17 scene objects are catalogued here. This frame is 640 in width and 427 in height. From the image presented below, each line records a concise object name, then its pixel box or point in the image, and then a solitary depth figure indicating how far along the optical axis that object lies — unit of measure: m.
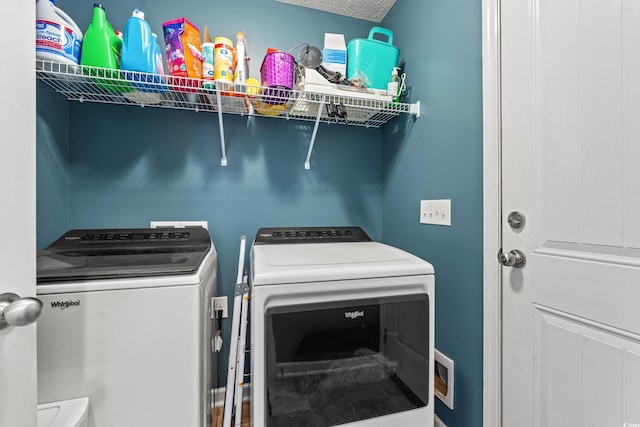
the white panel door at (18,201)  0.54
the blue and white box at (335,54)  1.50
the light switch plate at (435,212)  1.32
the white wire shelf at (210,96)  1.20
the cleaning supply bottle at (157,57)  1.25
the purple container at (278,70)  1.37
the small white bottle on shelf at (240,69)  1.31
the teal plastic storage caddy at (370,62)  1.49
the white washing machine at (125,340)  0.76
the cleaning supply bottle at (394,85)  1.47
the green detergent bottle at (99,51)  1.16
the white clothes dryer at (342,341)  0.90
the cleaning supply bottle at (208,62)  1.28
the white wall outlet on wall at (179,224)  1.56
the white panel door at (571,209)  0.71
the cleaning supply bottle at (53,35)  1.06
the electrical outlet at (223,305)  1.63
